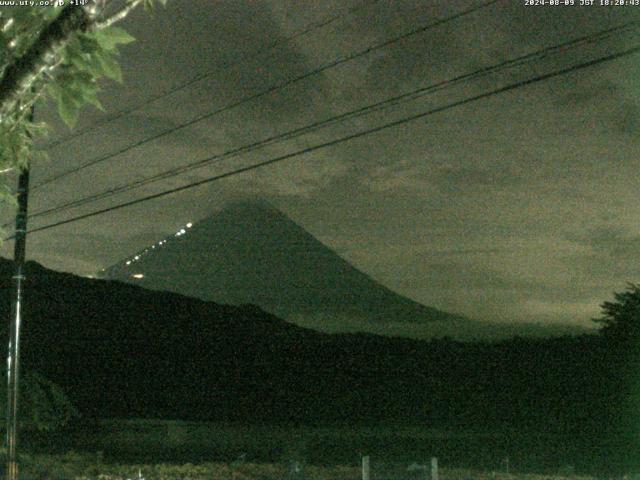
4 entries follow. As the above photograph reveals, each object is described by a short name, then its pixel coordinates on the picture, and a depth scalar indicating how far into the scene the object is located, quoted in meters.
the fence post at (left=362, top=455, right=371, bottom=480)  13.97
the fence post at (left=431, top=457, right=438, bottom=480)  13.88
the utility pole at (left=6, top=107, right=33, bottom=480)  15.57
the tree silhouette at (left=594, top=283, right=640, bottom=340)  48.12
